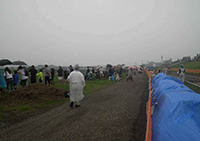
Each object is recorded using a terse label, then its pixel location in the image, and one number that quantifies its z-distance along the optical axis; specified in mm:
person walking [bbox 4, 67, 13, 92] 8431
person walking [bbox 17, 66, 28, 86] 8859
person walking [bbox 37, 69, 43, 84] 10415
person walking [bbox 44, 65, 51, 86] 10430
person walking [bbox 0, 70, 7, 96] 7384
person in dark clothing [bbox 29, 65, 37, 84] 9780
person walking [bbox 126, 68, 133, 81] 15577
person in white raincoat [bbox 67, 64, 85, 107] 5523
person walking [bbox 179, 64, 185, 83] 11636
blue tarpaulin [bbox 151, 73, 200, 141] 1979
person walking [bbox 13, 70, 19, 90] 8877
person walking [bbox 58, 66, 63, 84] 12598
